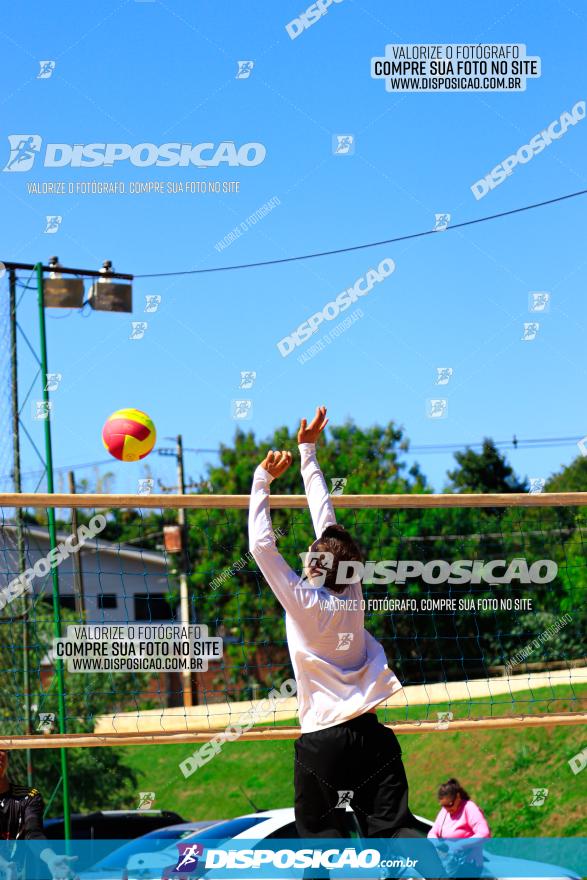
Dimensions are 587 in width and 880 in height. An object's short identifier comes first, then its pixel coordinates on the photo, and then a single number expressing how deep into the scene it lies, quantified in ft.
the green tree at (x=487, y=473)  154.81
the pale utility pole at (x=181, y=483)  108.72
